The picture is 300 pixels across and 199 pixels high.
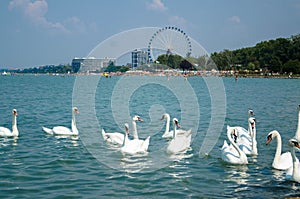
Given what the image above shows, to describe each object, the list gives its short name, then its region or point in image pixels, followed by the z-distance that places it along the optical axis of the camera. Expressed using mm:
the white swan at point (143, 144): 14356
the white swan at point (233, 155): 12664
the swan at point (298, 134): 15366
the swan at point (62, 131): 17719
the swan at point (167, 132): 17891
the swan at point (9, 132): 17000
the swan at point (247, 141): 14008
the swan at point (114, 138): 15695
